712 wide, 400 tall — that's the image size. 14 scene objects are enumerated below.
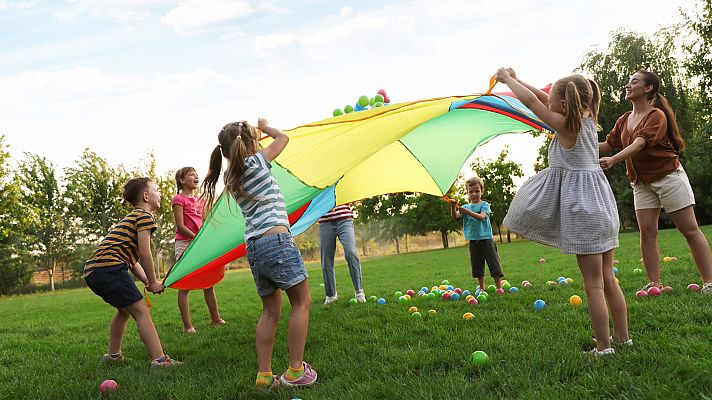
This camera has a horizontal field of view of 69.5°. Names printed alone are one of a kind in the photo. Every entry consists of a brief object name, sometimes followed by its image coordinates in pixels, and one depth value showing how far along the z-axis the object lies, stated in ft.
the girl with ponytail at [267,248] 9.29
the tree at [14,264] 80.89
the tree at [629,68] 67.41
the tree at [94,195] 97.60
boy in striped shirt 11.68
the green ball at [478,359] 9.16
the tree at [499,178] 97.50
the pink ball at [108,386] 10.09
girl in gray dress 8.81
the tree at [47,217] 87.92
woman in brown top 13.28
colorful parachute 12.38
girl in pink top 15.58
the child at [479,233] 18.07
